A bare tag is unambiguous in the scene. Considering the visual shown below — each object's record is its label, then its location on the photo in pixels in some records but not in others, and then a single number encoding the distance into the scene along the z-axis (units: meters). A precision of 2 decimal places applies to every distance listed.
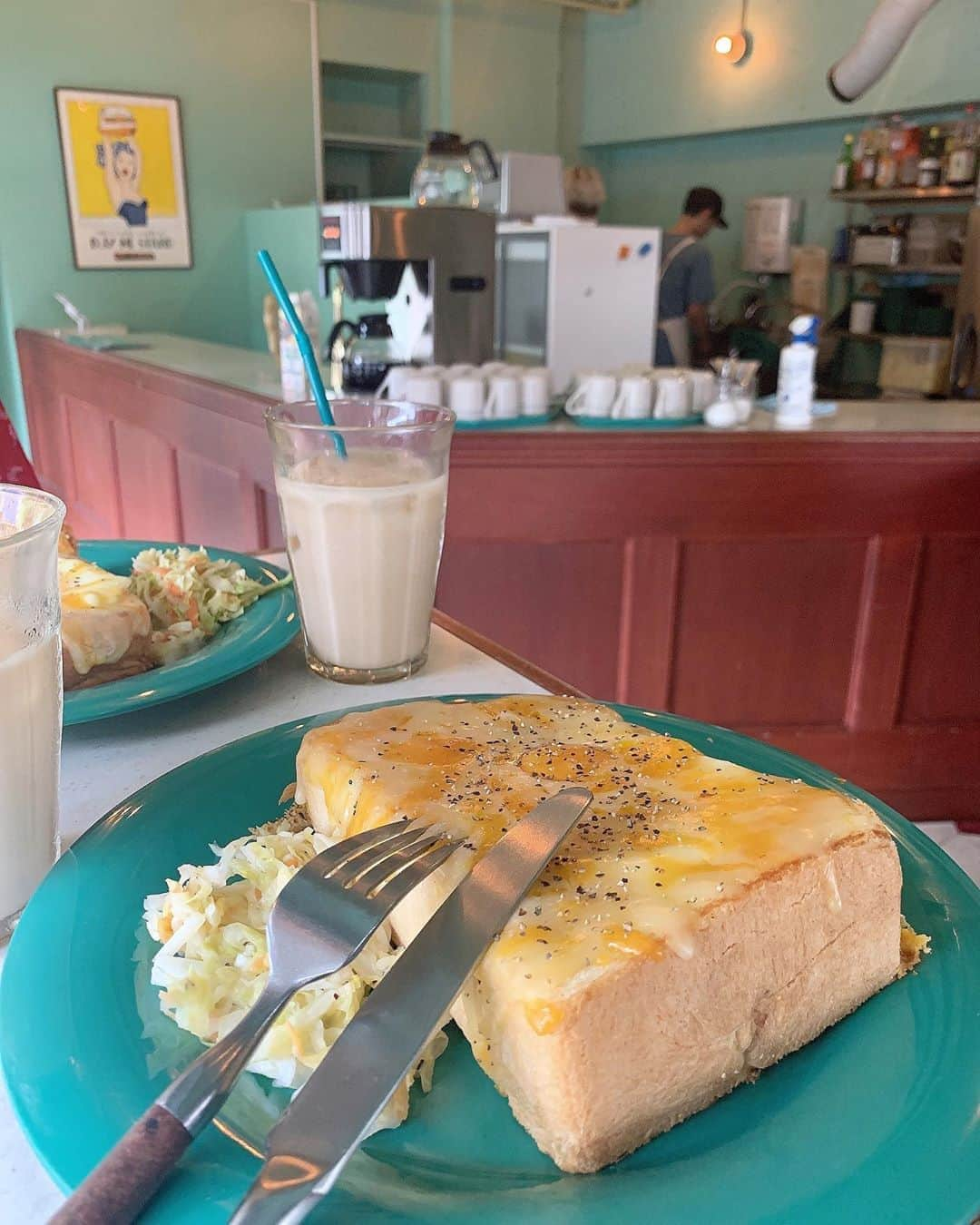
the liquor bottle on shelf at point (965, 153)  5.44
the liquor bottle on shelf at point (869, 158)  5.92
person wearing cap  5.39
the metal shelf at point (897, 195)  5.55
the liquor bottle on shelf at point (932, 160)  5.62
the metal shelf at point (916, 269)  5.65
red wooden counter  2.68
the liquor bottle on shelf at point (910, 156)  5.73
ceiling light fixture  6.14
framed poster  5.57
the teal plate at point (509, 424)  2.63
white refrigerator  3.96
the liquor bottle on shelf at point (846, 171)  6.07
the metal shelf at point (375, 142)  6.39
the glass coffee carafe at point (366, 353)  3.10
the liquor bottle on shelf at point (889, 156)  5.80
